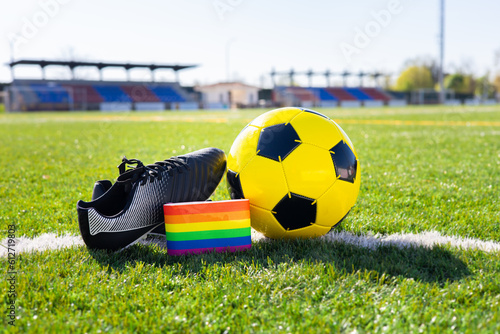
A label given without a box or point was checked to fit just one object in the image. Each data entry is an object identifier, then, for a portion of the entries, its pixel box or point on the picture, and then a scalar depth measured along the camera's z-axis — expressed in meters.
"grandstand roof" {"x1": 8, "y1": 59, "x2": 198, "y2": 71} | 43.53
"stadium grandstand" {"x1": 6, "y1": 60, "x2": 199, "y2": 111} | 42.72
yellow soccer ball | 2.14
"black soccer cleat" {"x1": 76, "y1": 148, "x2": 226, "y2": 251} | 2.03
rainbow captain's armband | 2.04
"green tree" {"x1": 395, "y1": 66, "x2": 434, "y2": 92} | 73.06
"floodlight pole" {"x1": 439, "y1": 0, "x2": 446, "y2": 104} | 35.05
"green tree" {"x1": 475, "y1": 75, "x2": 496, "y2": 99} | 72.75
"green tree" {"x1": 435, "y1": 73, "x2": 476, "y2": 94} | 65.25
